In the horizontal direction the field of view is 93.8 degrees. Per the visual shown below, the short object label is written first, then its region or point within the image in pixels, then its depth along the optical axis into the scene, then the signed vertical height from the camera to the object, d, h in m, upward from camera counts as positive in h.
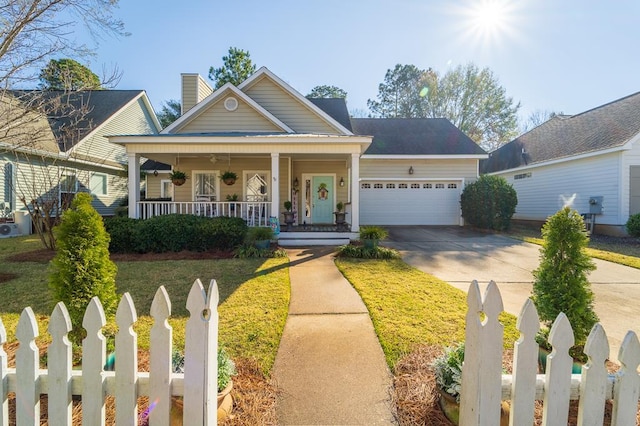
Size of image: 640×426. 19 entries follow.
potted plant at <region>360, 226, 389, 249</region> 8.00 -0.76
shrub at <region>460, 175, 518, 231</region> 12.70 +0.22
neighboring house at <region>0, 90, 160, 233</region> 4.82 +1.92
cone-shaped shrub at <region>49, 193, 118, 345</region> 2.28 -0.46
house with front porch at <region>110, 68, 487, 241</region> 9.40 +1.94
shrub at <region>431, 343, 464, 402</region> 1.93 -1.11
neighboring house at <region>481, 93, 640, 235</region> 11.35 +1.92
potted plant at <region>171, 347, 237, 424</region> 1.93 -1.15
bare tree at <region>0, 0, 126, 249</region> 4.56 +2.71
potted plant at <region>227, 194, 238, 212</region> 12.07 +0.40
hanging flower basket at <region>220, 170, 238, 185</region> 11.51 +1.15
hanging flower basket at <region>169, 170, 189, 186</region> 11.09 +1.10
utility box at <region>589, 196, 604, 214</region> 12.08 +0.16
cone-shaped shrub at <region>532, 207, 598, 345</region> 2.18 -0.51
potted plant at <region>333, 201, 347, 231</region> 10.85 -0.45
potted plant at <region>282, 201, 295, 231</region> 11.12 -0.39
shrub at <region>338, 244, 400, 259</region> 7.66 -1.17
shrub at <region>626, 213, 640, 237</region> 10.27 -0.59
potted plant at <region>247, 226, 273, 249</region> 8.16 -0.81
